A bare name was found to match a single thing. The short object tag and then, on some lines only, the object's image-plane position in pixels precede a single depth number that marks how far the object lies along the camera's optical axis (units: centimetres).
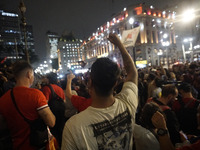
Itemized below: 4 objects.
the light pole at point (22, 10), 775
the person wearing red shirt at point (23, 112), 202
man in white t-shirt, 122
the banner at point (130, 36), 695
